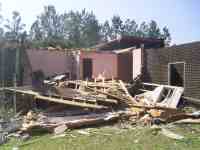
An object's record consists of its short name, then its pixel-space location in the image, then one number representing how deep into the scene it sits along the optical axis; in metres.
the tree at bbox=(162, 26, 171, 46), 42.27
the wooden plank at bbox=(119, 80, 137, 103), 7.64
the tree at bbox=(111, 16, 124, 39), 43.37
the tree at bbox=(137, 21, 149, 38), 43.63
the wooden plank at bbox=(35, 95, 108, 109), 7.00
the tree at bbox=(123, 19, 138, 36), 44.13
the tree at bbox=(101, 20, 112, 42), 41.53
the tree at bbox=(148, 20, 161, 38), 42.32
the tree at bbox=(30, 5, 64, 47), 36.05
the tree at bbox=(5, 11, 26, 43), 24.22
